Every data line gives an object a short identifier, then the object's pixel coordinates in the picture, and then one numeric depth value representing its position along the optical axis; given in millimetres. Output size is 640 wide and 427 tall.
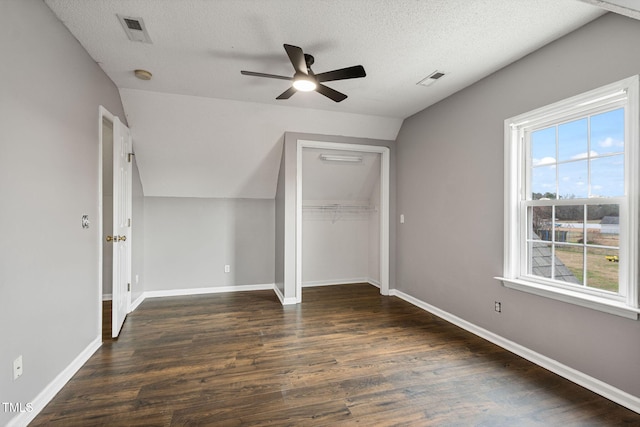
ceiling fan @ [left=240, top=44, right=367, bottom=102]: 2091
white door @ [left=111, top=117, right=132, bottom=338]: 2883
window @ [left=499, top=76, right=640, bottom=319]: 1913
